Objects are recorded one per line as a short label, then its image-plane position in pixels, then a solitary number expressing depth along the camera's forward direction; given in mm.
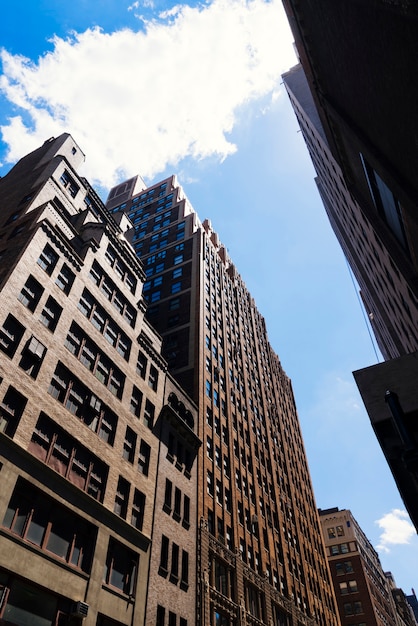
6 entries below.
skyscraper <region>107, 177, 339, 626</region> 39594
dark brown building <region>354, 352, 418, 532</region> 4645
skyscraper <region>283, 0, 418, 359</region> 11227
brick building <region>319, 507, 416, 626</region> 83062
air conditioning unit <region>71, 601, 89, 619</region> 20656
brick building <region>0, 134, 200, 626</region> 20953
